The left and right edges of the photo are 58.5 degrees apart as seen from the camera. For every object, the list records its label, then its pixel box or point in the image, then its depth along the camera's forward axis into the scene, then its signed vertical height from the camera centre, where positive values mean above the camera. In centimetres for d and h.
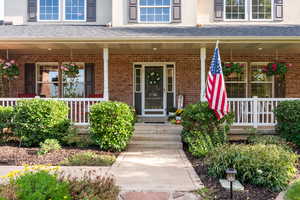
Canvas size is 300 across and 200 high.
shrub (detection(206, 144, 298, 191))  450 -130
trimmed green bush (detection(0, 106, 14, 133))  752 -74
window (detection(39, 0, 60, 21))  1060 +324
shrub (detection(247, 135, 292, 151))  645 -124
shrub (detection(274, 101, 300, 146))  698 -74
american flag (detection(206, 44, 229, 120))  646 +5
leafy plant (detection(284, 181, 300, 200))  380 -146
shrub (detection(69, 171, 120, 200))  358 -136
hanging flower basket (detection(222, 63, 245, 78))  894 +81
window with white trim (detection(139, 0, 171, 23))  1012 +307
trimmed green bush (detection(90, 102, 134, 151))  696 -86
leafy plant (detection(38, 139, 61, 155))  676 -141
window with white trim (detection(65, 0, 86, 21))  1065 +326
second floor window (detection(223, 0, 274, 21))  1048 +325
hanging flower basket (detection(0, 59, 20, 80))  898 +76
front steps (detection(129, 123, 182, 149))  765 -134
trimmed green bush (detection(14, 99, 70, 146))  718 -80
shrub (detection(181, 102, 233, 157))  692 -92
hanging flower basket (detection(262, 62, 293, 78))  898 +82
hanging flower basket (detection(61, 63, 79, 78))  926 +79
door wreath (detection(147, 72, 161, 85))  1095 +57
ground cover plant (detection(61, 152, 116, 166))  589 -154
